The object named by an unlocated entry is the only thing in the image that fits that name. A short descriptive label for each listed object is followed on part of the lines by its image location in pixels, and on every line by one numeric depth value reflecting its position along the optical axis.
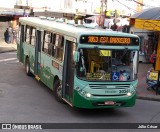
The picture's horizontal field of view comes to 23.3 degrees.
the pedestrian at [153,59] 20.37
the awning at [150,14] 20.58
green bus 11.78
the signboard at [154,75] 17.25
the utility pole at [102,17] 31.80
